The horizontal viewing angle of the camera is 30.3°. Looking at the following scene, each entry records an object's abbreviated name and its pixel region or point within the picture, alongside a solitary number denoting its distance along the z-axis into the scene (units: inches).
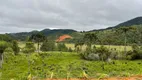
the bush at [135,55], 2787.9
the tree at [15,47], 3008.1
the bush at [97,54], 2657.5
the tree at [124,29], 3252.5
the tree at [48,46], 4227.9
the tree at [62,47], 4386.3
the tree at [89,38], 3673.7
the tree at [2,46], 1776.9
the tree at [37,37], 3590.1
